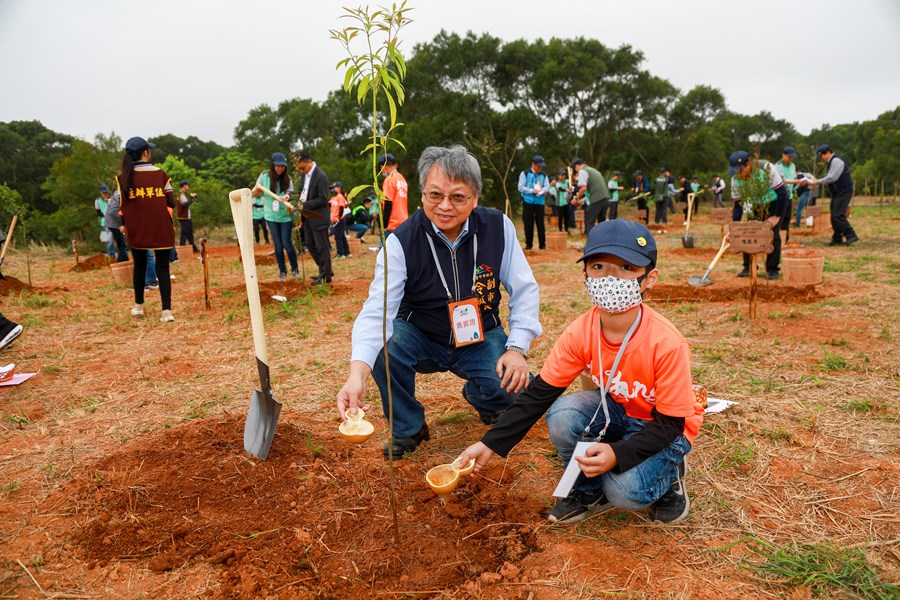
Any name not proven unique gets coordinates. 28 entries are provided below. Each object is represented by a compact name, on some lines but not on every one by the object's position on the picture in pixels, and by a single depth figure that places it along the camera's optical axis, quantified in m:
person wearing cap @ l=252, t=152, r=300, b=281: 7.52
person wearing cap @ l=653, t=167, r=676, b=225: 17.70
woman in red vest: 5.72
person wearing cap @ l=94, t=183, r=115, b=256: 13.21
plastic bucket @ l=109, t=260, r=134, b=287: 8.88
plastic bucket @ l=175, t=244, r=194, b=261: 13.83
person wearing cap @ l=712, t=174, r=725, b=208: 21.55
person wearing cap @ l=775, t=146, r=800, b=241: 10.31
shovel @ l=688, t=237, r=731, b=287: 6.75
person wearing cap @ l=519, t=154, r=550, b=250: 10.72
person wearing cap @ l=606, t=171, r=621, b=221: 15.54
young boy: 1.95
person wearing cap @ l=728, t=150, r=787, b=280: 5.92
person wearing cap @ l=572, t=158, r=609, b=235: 11.03
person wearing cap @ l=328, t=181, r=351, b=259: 12.54
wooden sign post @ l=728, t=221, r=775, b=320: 5.05
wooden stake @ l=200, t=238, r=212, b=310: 6.22
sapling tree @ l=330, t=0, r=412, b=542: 1.59
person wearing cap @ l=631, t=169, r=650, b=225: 18.66
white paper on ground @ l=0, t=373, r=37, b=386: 4.13
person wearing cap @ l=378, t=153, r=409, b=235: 7.56
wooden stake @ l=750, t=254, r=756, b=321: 4.81
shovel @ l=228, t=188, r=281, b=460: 2.53
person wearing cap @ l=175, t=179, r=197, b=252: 13.45
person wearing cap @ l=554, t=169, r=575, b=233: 14.79
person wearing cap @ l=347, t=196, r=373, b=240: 15.50
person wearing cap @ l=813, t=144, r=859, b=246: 9.61
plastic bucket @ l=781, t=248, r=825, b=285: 6.34
